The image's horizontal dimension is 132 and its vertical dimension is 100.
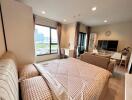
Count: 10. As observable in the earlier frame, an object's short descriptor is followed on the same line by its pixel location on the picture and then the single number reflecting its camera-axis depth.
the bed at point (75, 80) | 0.78
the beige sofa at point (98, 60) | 2.19
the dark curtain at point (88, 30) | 4.69
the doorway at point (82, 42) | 4.44
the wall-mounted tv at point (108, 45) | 3.85
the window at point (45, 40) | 3.48
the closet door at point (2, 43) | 1.20
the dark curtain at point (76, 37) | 3.83
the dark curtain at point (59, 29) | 3.91
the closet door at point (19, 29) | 1.35
